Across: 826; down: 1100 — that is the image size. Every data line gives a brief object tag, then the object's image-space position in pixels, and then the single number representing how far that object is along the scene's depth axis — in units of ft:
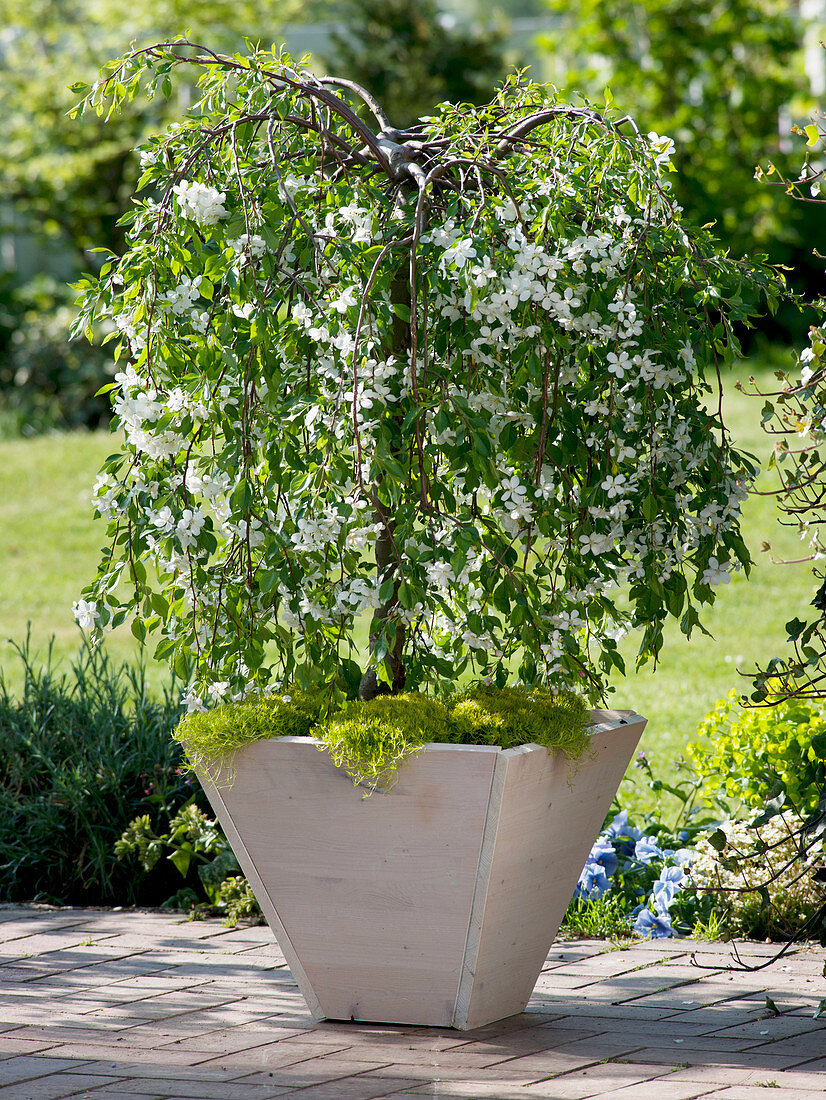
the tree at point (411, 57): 79.97
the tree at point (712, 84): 69.56
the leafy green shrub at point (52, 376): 69.51
